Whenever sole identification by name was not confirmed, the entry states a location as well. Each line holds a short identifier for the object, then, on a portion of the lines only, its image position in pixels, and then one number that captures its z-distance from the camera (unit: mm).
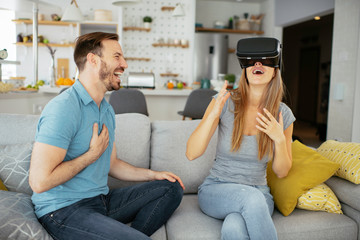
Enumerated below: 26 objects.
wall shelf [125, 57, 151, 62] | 6902
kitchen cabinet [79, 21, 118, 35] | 6696
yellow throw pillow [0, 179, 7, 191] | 1581
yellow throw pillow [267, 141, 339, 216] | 1693
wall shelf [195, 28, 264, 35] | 7480
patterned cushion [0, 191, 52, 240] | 1235
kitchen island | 3385
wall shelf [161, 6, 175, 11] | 6879
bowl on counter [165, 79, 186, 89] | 5363
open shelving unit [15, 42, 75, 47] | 6867
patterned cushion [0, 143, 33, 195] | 1612
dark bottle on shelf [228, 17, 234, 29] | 7611
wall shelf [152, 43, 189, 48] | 6891
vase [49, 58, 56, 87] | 4600
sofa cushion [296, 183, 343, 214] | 1723
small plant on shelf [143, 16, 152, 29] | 6758
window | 7383
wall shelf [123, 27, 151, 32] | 6781
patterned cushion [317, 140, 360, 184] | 1729
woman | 1507
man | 1249
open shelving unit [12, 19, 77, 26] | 6840
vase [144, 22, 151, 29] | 6788
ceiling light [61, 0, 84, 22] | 4996
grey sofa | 1360
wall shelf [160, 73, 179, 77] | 7002
